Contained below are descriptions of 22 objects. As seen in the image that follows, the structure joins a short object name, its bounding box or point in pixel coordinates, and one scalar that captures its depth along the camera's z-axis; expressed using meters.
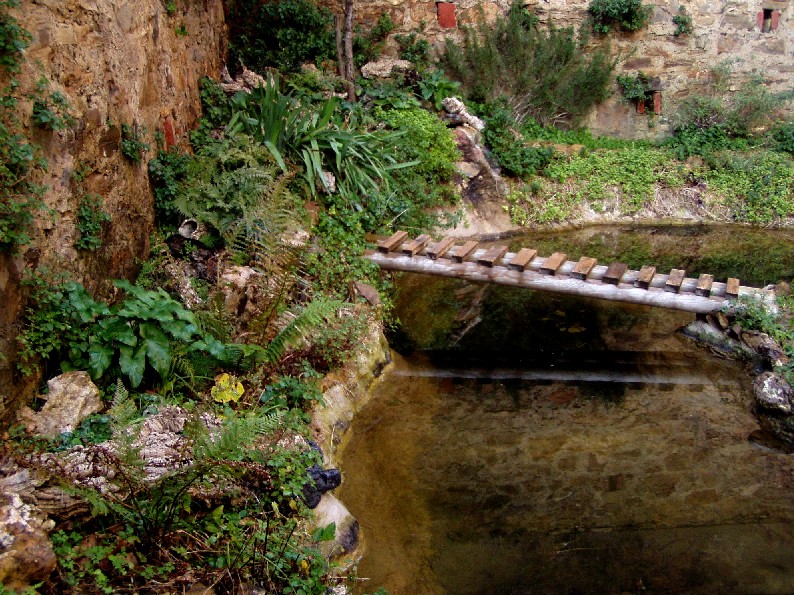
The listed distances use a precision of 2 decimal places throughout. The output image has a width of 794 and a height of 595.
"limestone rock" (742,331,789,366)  5.11
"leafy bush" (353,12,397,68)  8.67
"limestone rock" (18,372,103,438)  3.38
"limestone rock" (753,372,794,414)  4.79
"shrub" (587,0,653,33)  8.90
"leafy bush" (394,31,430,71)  8.89
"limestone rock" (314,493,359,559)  3.56
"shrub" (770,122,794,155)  8.78
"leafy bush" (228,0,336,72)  8.14
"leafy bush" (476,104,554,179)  8.12
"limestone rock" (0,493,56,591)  2.48
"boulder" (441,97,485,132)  8.16
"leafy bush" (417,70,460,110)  8.23
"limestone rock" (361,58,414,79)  8.36
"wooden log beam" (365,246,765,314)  5.43
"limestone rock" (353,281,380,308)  5.62
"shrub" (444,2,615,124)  8.95
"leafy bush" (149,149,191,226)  5.27
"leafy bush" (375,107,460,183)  7.36
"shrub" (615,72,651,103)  9.20
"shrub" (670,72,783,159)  8.85
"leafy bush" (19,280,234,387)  3.61
